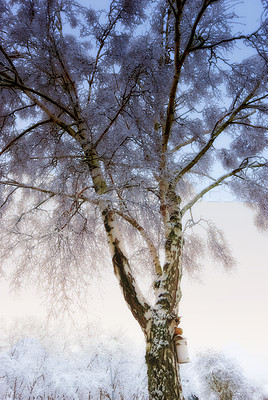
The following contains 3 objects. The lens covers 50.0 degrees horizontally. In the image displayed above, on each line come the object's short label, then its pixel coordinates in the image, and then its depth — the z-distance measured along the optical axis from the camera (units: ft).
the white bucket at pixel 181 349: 8.80
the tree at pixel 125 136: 9.99
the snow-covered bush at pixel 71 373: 38.19
